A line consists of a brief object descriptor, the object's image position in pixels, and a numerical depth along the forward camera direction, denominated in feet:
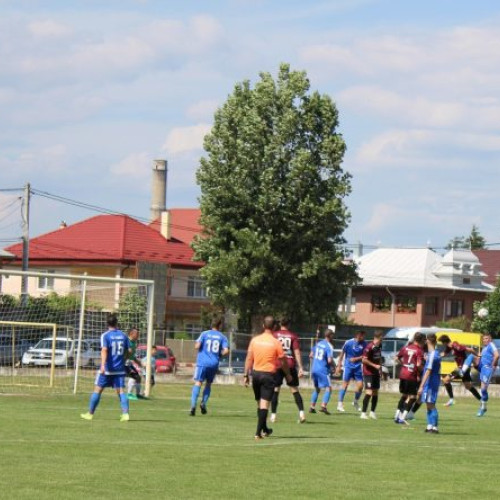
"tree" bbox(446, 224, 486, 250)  499.92
